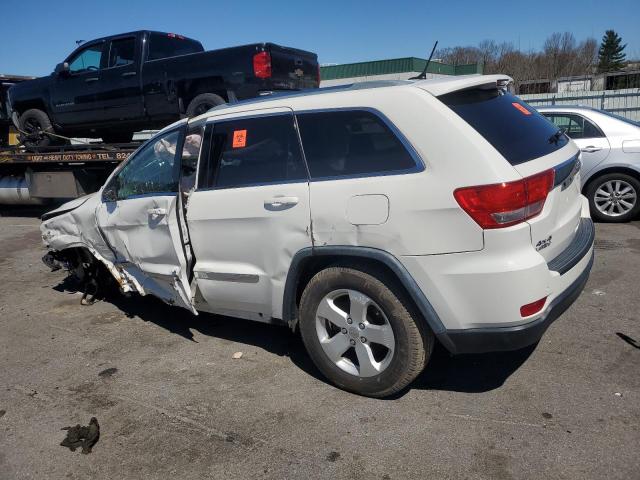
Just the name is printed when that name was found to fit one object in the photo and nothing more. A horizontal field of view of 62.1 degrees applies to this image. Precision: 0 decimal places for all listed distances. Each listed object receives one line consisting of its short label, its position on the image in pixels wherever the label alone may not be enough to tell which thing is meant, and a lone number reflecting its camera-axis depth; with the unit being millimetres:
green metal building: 28938
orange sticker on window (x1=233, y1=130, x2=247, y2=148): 3701
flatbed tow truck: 8883
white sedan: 7160
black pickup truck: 6984
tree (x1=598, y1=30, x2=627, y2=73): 62591
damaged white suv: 2752
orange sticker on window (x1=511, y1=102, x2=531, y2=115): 3432
